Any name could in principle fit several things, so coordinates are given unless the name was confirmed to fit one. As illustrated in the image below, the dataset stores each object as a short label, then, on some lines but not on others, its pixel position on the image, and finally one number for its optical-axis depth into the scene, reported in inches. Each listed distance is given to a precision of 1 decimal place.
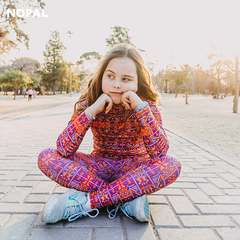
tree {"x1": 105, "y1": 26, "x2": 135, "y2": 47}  1008.9
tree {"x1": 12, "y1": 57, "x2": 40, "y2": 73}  1692.9
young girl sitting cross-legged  64.7
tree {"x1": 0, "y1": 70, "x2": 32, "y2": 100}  964.0
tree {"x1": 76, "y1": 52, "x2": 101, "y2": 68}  1293.8
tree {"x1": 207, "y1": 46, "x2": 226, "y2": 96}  560.4
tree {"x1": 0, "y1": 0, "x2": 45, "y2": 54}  478.6
